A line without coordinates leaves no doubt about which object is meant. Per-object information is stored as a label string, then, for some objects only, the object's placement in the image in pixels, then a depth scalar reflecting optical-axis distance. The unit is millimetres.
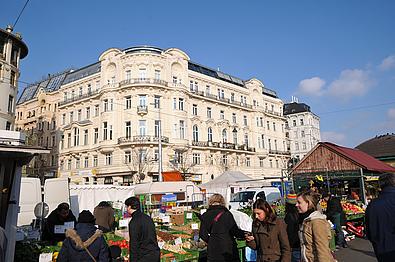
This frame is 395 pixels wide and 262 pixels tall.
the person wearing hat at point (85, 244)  4051
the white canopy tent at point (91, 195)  18652
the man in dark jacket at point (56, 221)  7679
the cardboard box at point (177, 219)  12477
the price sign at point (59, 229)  7465
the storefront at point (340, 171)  22516
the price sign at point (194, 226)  9938
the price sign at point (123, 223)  9526
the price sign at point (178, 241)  8475
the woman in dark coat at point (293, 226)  5980
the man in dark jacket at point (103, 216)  9705
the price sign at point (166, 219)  11606
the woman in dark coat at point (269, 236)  4410
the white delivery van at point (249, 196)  21203
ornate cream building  42188
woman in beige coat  4227
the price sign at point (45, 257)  6047
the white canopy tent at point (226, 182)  24438
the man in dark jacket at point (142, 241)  5062
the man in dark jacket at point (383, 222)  4125
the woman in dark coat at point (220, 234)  5238
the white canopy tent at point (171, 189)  22172
